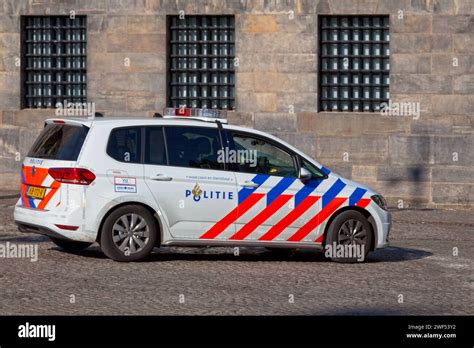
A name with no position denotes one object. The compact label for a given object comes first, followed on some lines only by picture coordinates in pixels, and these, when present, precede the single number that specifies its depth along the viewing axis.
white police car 14.16
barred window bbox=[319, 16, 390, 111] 23.06
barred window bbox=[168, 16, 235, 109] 23.50
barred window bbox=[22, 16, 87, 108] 24.00
